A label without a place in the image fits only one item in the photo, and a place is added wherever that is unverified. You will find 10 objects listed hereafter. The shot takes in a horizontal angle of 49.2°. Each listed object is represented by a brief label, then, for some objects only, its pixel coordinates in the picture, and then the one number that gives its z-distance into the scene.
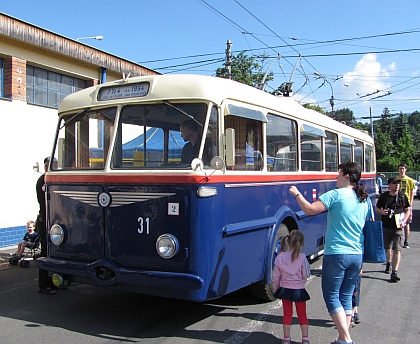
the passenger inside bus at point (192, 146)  4.79
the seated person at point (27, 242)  8.52
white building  10.02
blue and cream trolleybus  4.61
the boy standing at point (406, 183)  9.88
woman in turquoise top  4.37
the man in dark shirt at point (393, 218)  7.48
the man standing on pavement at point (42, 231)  6.72
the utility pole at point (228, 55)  22.06
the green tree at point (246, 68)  28.45
